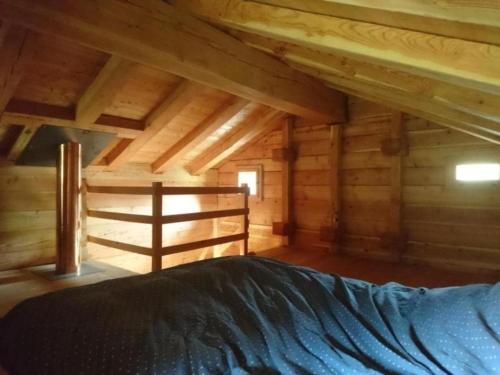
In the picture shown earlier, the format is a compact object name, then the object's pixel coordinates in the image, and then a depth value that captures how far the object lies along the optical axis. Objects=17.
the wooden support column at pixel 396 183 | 3.61
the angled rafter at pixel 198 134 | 3.62
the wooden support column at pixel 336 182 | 4.06
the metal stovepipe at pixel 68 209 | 3.05
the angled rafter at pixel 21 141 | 2.88
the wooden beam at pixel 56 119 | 2.62
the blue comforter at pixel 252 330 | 1.02
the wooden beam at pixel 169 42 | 1.71
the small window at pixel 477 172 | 3.15
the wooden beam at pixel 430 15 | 0.98
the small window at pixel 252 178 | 4.89
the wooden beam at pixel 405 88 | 1.74
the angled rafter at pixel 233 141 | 4.22
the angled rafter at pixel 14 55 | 1.98
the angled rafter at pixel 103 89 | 2.47
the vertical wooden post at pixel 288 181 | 4.46
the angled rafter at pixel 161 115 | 3.03
